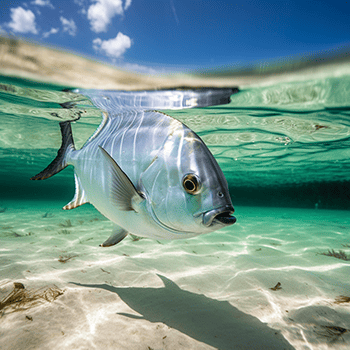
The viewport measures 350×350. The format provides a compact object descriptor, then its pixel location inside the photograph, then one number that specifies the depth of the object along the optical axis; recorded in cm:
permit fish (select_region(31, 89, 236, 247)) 33
